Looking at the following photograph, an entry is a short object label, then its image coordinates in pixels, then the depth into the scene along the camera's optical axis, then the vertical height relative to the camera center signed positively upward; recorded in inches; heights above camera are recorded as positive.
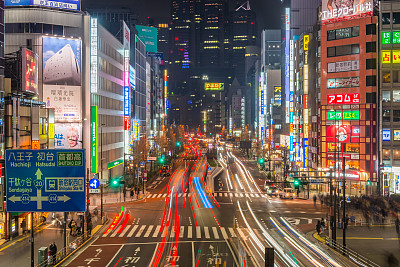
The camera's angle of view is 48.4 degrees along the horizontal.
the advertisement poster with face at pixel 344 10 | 2893.7 +816.5
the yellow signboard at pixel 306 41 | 3518.7 +717.0
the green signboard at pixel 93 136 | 2795.3 -25.9
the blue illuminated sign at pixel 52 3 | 2613.2 +767.3
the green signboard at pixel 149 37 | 6338.6 +1380.4
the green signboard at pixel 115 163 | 3358.0 -250.2
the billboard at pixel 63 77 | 2588.6 +324.9
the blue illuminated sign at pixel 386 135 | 2834.6 -22.2
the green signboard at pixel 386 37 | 2795.3 +594.2
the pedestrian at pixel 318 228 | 1608.0 -348.5
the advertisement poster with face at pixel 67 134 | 2645.2 -12.4
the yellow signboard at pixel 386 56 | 2802.7 +476.6
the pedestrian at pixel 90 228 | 1589.3 -344.0
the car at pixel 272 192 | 2652.6 -360.2
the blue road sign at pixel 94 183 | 1747.0 -200.8
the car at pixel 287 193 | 2591.0 -370.8
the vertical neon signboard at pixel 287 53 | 4666.3 +841.4
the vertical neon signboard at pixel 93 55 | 2807.6 +485.1
